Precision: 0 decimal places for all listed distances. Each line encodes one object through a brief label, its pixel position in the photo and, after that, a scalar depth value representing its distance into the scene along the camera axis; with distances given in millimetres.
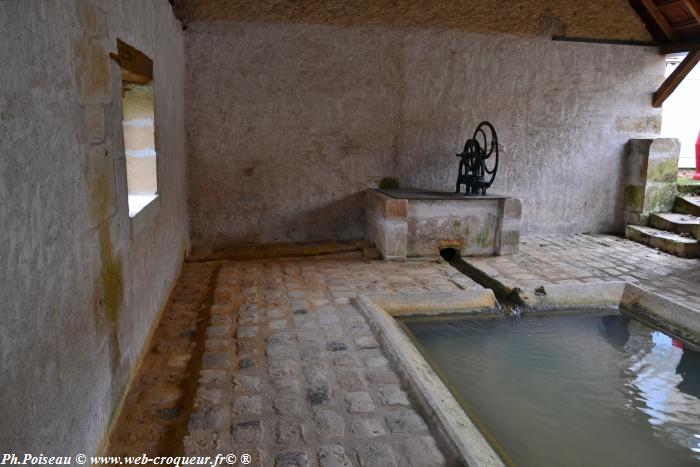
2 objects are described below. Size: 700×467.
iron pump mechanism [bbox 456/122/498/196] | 5727
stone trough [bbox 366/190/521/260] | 5516
